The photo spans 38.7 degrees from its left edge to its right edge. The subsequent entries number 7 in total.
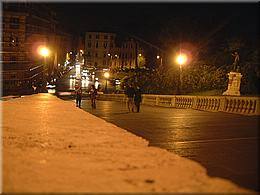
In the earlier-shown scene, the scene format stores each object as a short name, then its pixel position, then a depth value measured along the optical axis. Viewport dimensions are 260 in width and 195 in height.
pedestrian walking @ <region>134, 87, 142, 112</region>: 21.05
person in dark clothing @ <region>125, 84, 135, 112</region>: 21.75
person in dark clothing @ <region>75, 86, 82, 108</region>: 24.73
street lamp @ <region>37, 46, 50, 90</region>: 38.10
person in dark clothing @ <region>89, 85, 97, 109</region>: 24.12
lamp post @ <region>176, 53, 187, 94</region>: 28.78
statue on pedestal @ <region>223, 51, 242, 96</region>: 30.64
